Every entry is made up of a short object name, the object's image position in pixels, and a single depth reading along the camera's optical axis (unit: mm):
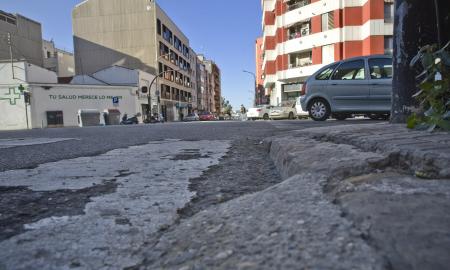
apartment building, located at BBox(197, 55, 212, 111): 85612
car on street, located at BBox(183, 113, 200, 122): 44062
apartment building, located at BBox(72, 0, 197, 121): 45969
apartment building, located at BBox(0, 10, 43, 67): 38250
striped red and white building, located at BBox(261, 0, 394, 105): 29562
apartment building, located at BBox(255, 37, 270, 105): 54531
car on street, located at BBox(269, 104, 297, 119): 26938
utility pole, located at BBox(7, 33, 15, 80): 36906
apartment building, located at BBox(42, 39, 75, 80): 49625
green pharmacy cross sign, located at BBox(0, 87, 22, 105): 33031
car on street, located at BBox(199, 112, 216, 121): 44719
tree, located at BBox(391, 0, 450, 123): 4090
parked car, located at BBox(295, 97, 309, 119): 20203
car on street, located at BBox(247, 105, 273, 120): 29438
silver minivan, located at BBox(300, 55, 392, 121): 9352
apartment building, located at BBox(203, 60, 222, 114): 107750
